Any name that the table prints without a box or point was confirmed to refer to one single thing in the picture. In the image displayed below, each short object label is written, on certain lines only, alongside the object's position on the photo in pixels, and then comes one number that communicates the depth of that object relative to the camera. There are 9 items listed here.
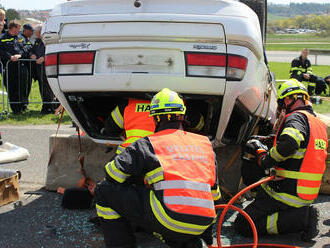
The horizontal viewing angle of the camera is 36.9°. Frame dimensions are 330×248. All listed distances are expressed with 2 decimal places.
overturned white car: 3.78
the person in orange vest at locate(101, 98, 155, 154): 4.01
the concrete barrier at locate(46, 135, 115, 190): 5.11
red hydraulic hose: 3.64
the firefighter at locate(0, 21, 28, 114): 9.55
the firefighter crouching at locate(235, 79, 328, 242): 4.02
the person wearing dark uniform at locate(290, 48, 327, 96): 14.28
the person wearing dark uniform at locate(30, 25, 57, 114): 9.84
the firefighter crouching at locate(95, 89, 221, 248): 3.24
